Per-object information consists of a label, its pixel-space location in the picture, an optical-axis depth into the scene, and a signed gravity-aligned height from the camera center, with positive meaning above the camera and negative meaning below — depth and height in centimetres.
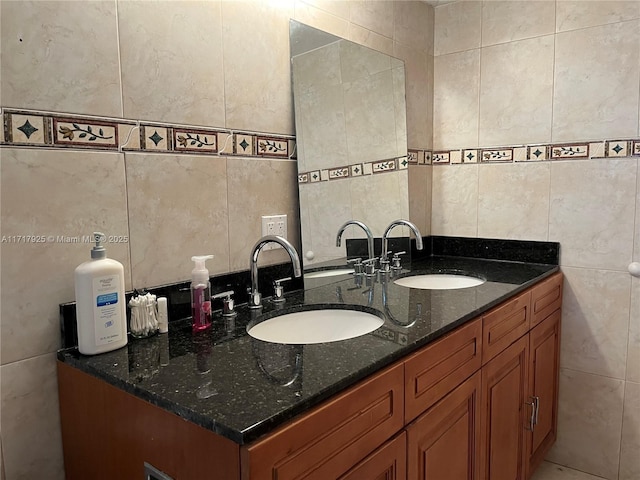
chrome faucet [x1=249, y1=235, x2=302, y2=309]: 140 -17
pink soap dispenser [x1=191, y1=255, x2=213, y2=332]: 127 -22
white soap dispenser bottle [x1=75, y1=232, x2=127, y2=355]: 105 -19
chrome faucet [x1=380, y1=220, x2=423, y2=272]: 208 -16
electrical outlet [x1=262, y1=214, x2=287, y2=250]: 161 -6
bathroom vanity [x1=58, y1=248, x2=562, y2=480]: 82 -38
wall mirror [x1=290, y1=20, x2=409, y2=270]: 173 +28
